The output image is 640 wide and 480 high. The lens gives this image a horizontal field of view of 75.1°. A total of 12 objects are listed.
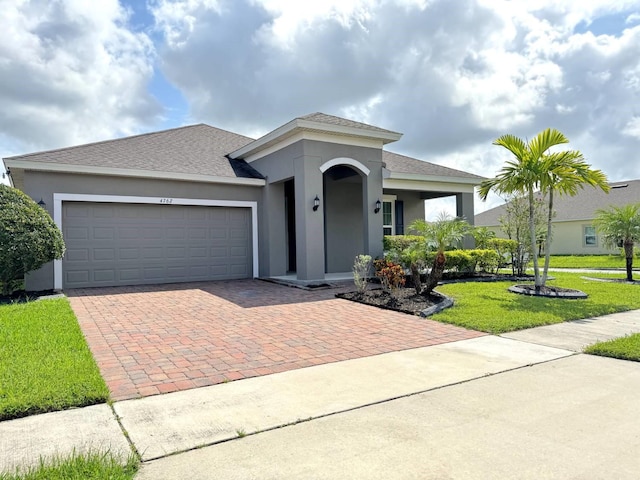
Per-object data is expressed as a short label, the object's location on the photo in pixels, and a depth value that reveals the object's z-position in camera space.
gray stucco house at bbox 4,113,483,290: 11.28
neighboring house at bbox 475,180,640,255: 26.20
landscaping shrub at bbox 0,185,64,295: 8.93
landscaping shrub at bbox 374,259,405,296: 9.20
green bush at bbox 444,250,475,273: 13.17
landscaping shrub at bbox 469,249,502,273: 13.65
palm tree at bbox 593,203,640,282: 13.94
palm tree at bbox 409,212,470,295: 8.95
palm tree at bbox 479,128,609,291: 10.09
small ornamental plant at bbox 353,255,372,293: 9.68
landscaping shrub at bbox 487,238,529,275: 13.96
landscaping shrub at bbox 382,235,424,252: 13.48
